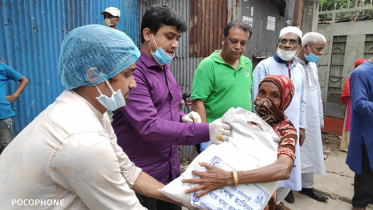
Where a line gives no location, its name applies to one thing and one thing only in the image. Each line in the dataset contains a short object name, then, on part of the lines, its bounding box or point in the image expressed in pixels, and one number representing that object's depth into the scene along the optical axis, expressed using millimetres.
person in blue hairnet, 993
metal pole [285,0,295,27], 4191
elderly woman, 1355
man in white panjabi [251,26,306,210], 3082
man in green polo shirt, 2658
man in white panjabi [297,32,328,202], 3535
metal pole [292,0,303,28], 4297
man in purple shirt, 1694
